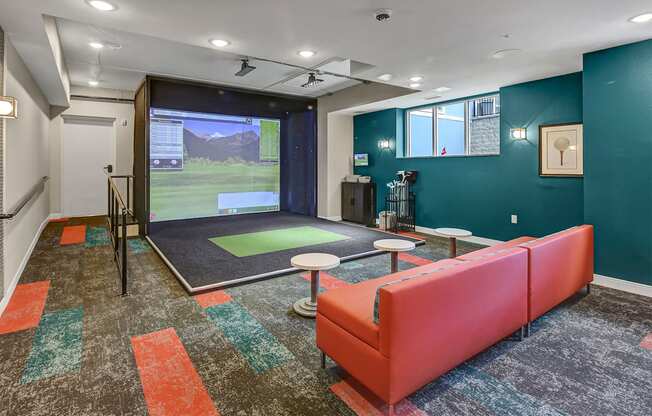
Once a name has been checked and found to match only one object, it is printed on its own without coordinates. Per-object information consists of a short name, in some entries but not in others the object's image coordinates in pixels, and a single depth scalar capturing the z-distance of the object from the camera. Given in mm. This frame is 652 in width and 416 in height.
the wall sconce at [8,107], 3051
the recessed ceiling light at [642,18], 3025
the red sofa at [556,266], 2785
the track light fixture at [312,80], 6223
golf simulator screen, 7625
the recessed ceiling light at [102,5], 2807
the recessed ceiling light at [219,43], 3693
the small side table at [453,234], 4320
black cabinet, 7754
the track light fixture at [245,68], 5586
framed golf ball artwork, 4773
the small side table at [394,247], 3680
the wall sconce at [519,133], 5352
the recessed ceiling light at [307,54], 4112
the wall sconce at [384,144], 7597
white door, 7660
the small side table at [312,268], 3062
